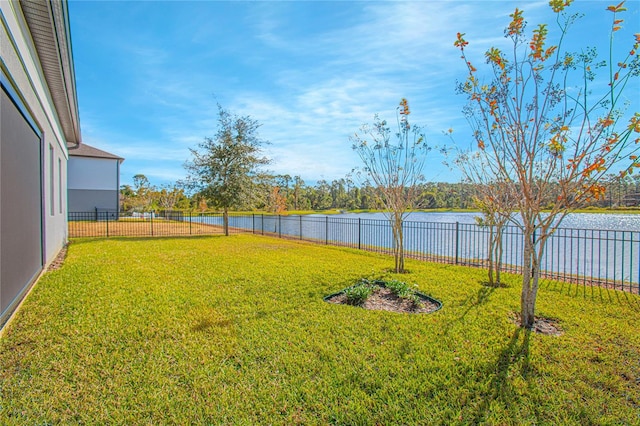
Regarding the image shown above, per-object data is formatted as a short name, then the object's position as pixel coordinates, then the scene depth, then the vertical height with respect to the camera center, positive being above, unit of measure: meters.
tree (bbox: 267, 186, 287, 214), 38.16 +0.15
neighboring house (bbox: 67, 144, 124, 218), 22.72 +1.77
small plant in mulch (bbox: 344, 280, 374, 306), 4.53 -1.32
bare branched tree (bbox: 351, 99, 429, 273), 7.01 +0.70
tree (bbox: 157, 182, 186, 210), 41.28 +1.21
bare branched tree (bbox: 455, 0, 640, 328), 3.08 +1.04
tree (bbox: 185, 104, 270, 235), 14.66 +1.90
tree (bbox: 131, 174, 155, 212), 37.47 +1.45
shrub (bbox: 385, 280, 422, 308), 4.41 -1.29
